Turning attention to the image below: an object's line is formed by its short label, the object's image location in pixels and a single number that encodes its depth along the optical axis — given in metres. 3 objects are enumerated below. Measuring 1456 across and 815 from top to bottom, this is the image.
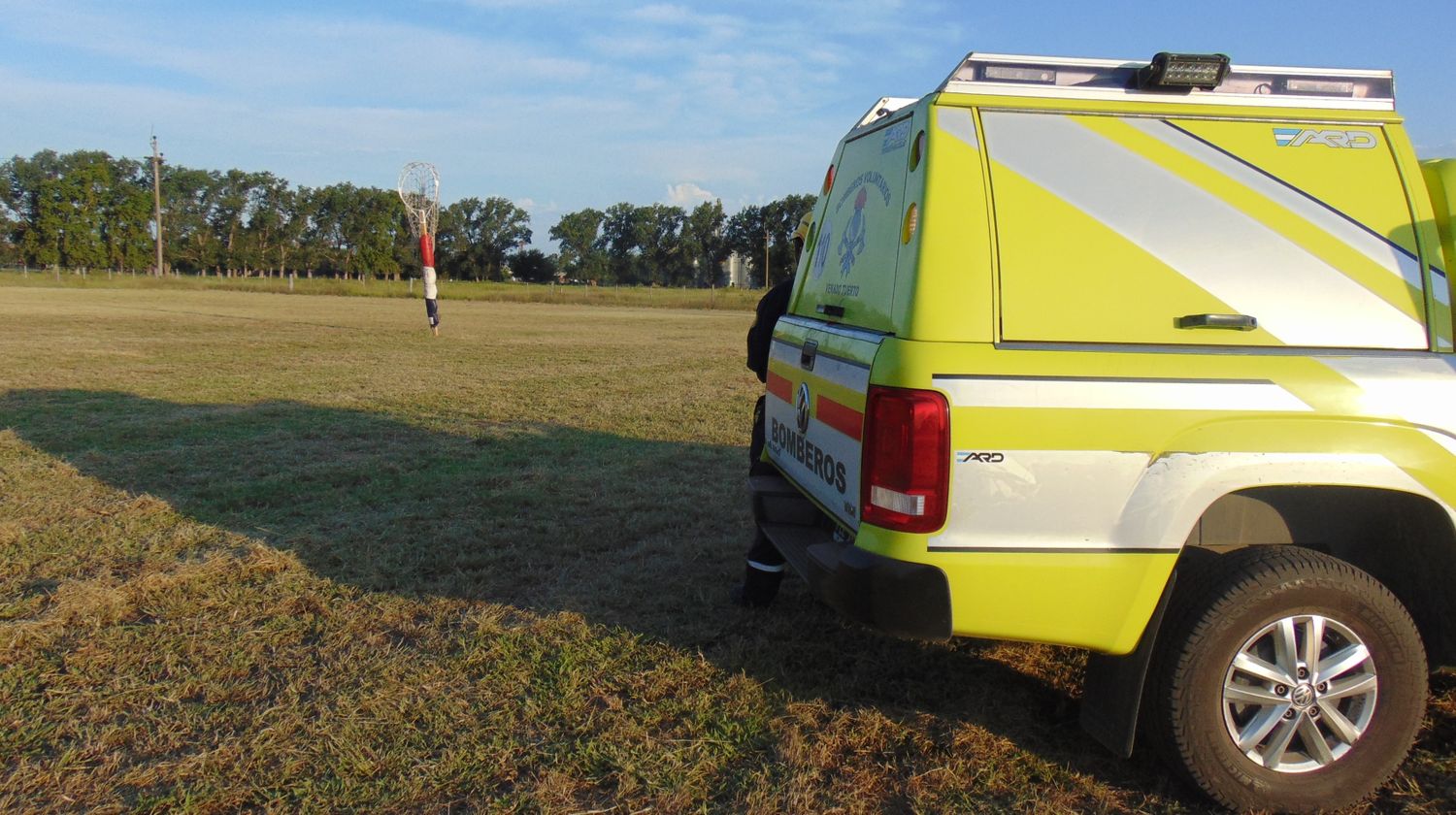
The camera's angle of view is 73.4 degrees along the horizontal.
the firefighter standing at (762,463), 4.54
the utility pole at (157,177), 68.06
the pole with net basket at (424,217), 19.47
